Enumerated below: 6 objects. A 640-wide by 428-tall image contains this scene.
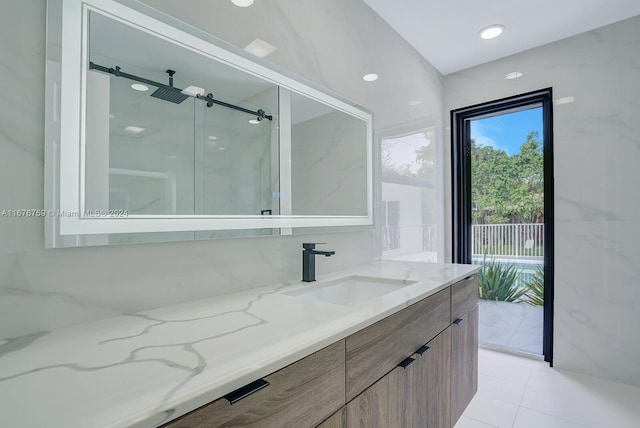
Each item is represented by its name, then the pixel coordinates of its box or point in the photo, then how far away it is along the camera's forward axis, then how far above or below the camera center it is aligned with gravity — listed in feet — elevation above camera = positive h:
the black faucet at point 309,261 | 4.75 -0.66
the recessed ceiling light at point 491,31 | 7.64 +4.44
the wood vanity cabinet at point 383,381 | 2.12 -1.49
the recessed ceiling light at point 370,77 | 6.60 +2.89
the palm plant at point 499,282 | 9.12 -1.92
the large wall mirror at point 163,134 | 2.77 +0.90
